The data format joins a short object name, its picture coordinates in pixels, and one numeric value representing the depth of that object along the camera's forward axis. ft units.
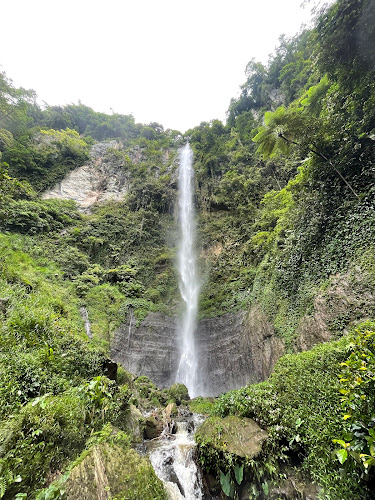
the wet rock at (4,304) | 18.64
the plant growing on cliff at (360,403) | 7.54
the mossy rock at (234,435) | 13.58
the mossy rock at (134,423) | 19.89
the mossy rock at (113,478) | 7.97
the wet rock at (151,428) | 24.39
